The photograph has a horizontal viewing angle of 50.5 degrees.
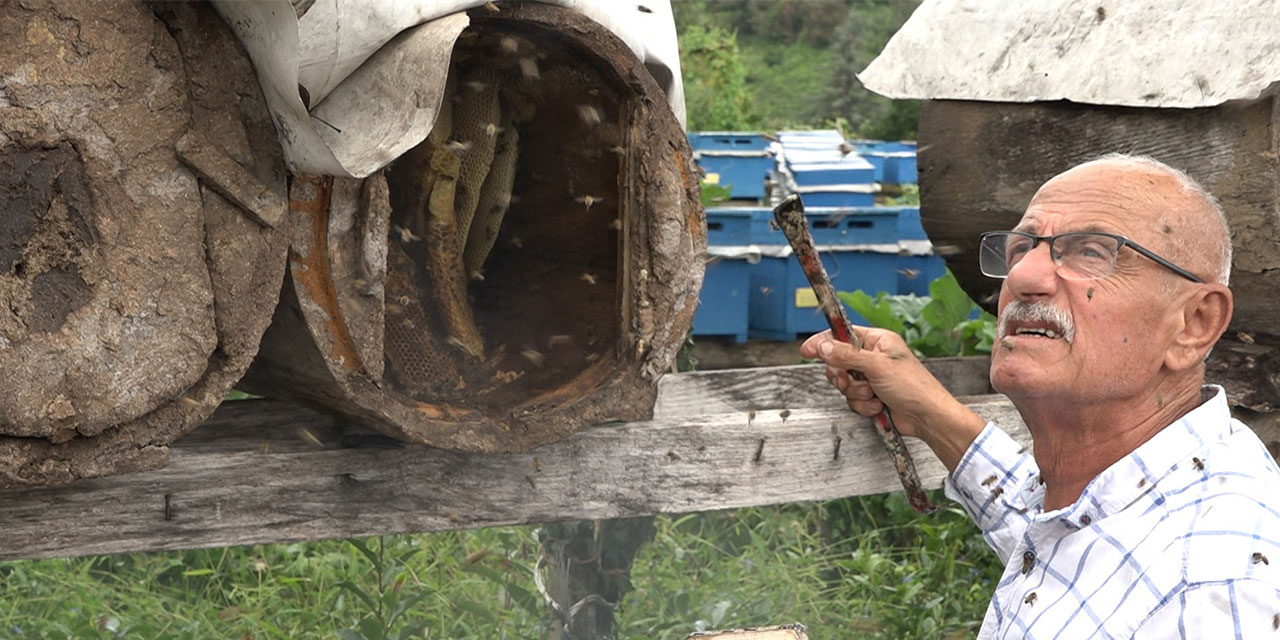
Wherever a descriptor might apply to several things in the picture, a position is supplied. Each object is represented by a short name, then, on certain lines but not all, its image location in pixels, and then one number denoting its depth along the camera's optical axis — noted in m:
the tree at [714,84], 13.61
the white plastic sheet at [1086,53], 2.82
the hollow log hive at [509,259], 2.24
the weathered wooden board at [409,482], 2.34
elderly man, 1.90
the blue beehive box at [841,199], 7.38
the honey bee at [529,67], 2.53
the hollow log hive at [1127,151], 2.87
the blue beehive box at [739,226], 6.79
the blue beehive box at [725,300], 6.86
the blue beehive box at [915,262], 7.18
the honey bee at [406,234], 2.61
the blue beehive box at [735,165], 7.51
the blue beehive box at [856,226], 6.92
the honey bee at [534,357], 2.72
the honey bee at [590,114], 2.55
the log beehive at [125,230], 1.89
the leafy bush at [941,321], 4.77
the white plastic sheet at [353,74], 2.00
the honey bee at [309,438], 2.55
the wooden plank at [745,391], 3.24
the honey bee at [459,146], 2.56
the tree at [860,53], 16.39
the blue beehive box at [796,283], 7.03
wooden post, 3.59
